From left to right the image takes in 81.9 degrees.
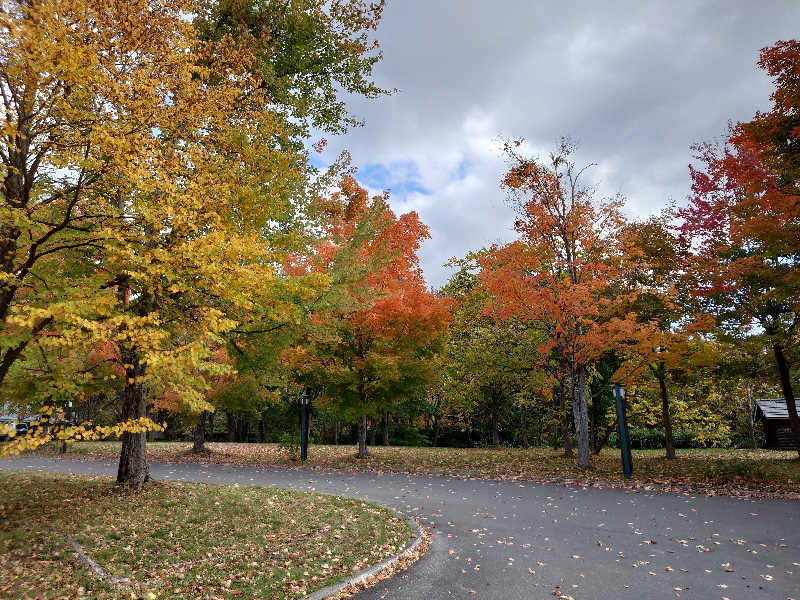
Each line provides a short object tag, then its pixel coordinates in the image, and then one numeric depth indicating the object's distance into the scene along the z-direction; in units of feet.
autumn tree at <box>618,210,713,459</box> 46.83
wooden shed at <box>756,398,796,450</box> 91.25
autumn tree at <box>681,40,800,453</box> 31.68
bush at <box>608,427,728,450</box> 99.35
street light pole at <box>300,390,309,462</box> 60.59
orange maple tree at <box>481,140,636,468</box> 48.44
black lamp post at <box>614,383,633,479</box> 44.24
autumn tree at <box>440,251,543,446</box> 61.31
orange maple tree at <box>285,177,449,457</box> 54.65
